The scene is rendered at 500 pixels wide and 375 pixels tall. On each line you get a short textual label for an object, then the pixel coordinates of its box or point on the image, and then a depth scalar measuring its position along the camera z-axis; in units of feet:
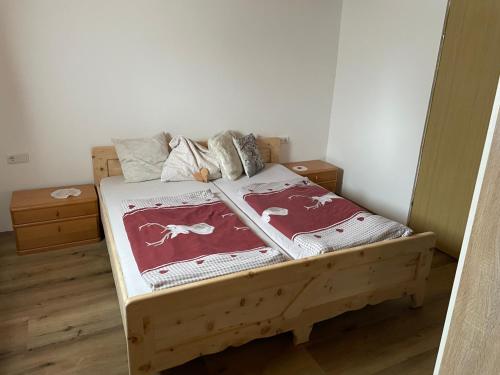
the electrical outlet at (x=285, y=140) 13.02
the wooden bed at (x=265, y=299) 5.39
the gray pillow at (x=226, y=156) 10.70
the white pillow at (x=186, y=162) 10.44
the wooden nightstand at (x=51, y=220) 9.03
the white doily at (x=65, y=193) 9.55
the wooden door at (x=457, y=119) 8.64
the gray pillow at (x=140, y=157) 10.22
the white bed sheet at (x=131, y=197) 5.98
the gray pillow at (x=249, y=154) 11.04
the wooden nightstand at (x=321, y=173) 12.60
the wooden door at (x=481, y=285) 2.14
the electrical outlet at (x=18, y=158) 9.64
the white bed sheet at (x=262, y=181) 7.16
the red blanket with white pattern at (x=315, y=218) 7.21
